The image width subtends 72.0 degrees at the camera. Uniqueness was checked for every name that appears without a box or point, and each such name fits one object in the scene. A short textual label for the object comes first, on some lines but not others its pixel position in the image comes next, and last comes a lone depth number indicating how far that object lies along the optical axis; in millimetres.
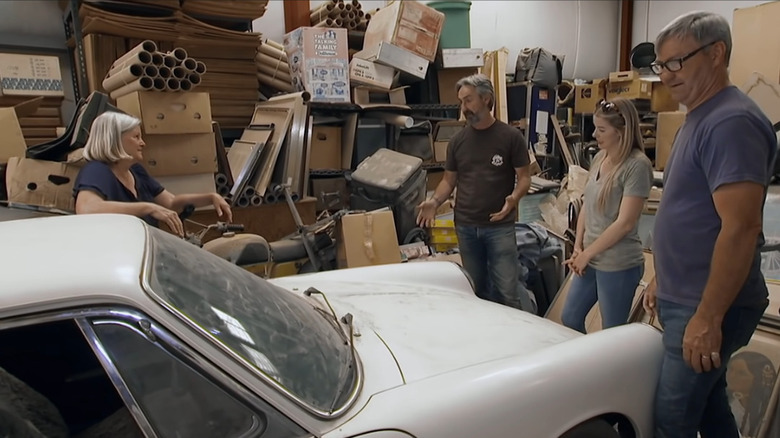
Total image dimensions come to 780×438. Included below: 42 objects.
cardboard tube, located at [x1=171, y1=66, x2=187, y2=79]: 3725
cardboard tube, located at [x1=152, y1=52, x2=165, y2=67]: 3643
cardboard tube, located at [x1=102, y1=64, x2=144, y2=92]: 3561
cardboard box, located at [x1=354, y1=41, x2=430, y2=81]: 5156
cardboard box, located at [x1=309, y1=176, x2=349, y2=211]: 5027
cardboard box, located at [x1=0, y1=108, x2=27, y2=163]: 3756
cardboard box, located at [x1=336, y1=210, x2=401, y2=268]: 3766
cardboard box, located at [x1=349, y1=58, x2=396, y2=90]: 5164
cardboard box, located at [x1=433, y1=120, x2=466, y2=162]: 5719
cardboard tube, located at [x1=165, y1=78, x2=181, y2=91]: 3688
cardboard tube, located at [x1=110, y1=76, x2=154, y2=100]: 3574
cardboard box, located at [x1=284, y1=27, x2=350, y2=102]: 4895
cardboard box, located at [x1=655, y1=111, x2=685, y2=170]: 7035
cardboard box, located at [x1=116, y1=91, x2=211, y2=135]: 3658
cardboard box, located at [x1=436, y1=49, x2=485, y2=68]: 5688
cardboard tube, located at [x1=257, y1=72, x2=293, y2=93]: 5242
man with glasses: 1370
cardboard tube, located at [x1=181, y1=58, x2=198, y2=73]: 3747
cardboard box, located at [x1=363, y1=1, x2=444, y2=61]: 5172
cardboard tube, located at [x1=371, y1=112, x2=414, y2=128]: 5066
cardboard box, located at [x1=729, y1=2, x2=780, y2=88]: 4809
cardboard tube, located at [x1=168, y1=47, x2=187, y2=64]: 3760
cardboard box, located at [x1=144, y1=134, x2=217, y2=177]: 3797
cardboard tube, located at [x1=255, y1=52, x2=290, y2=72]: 5262
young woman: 2363
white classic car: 1109
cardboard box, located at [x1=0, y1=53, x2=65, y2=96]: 4375
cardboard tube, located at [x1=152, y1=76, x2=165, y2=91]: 3648
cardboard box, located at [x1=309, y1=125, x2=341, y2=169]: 5043
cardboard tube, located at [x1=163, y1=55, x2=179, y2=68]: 3693
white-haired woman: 2436
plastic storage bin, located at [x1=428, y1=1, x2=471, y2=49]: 5777
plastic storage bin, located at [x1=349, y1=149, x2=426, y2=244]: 4168
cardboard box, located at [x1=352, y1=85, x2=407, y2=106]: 5254
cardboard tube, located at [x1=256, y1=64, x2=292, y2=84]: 5254
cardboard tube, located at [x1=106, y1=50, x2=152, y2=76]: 3548
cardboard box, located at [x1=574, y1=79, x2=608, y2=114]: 8133
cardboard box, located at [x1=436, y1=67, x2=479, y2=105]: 5805
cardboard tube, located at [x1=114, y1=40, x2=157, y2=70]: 3618
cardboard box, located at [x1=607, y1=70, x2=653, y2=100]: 7781
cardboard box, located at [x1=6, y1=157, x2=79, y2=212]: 3082
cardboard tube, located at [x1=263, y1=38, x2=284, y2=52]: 5410
